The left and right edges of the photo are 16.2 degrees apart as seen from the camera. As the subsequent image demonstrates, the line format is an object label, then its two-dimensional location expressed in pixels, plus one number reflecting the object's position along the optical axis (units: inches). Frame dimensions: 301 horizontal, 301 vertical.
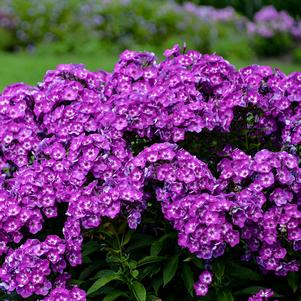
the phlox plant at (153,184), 170.4
